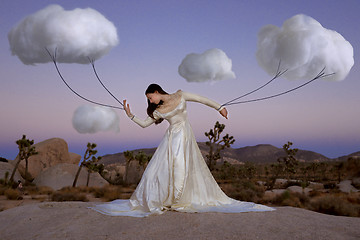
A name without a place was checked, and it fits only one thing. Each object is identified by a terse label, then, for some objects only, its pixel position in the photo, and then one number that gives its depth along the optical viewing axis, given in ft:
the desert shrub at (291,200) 39.69
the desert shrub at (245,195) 43.68
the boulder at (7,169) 85.92
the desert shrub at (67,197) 39.55
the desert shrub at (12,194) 52.18
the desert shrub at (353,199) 44.49
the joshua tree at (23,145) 79.30
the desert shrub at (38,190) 65.27
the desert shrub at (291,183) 88.38
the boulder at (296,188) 74.43
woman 18.72
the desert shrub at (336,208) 30.12
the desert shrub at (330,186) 85.47
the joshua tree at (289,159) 85.35
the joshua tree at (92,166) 83.15
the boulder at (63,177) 84.84
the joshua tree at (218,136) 75.82
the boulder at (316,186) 89.17
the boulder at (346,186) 77.86
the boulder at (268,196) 49.34
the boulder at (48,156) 104.68
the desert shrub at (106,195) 49.08
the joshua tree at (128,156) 101.91
